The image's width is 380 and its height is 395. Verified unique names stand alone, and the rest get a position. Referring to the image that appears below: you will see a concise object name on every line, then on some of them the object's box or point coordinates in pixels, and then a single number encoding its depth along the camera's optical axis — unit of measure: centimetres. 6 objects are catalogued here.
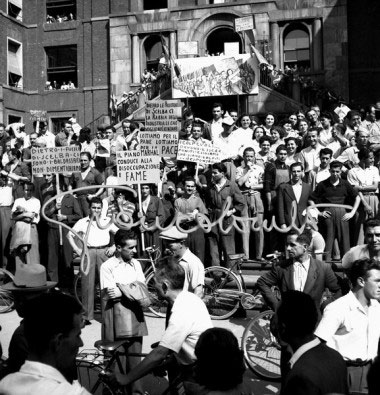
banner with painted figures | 2278
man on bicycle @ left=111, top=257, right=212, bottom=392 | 407
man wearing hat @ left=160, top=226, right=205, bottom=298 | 616
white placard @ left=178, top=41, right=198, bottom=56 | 2661
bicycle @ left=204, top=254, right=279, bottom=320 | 864
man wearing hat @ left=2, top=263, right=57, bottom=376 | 379
